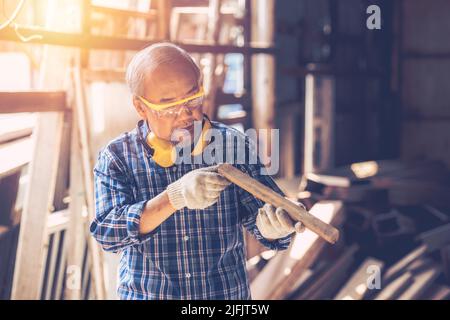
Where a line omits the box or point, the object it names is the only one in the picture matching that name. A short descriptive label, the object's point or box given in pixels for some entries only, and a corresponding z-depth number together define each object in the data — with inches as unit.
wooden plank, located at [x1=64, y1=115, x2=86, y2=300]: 127.0
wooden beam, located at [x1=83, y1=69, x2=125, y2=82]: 126.2
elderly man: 69.9
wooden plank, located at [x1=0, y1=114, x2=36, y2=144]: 119.0
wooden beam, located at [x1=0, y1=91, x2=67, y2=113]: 103.4
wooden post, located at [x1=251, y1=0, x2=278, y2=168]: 187.8
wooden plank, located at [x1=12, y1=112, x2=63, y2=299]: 114.6
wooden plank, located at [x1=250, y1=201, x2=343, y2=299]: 141.4
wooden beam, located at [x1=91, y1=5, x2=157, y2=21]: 164.9
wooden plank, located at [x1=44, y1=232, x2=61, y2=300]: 127.0
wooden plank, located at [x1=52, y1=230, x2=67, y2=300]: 130.0
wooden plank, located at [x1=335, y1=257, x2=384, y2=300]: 147.9
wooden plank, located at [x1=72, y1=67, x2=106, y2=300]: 122.3
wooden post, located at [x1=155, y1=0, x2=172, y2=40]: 147.6
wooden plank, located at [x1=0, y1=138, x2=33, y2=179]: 113.4
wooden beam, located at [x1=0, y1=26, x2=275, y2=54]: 103.8
